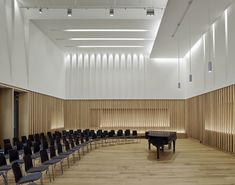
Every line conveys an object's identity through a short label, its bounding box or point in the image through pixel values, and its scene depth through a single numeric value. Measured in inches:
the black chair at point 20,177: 136.4
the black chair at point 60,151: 221.4
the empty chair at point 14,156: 181.7
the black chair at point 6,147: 211.4
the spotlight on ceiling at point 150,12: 280.1
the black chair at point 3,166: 158.3
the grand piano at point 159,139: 281.9
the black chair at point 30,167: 159.6
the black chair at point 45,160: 183.7
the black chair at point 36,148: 219.8
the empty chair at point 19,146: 232.9
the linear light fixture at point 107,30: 384.9
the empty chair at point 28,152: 203.0
